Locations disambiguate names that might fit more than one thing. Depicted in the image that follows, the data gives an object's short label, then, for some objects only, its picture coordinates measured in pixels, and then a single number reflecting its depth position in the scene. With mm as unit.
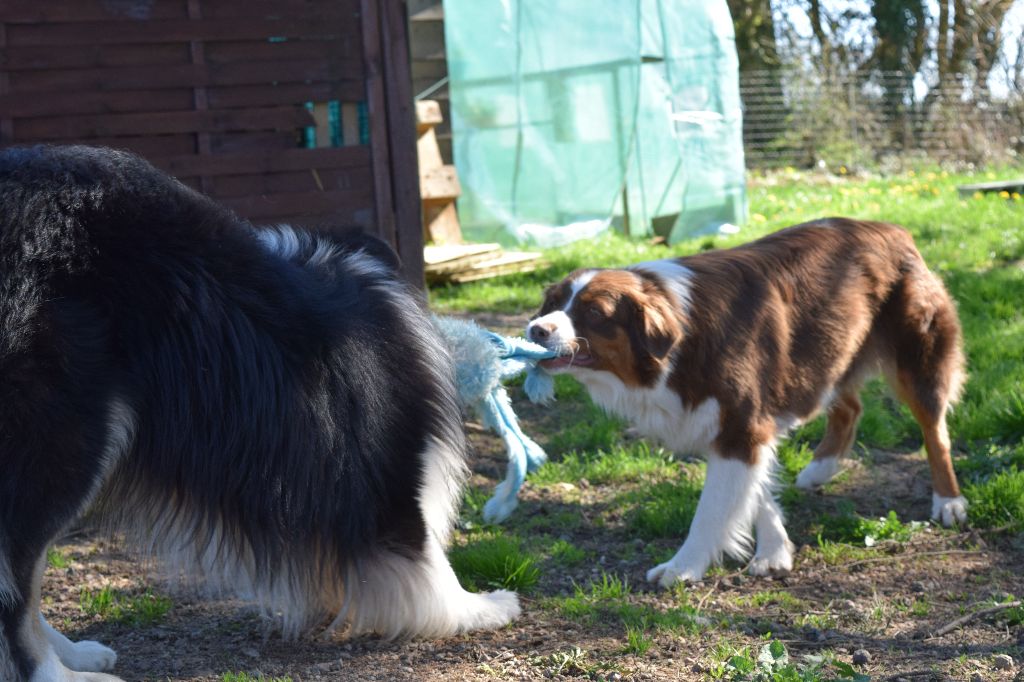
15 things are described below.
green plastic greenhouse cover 10914
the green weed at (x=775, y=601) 3602
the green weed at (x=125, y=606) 3674
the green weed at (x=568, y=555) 4066
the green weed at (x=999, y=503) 4121
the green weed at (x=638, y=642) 3211
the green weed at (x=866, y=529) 4070
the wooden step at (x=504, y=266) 8641
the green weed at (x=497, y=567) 3840
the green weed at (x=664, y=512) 4320
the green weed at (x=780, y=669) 2730
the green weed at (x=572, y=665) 3070
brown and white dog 3787
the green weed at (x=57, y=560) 4129
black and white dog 2697
